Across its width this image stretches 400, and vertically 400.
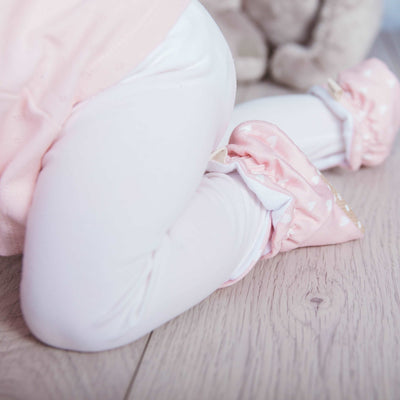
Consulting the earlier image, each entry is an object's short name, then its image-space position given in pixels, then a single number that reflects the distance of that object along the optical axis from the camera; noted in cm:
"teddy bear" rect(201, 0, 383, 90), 117
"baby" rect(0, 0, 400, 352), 50
